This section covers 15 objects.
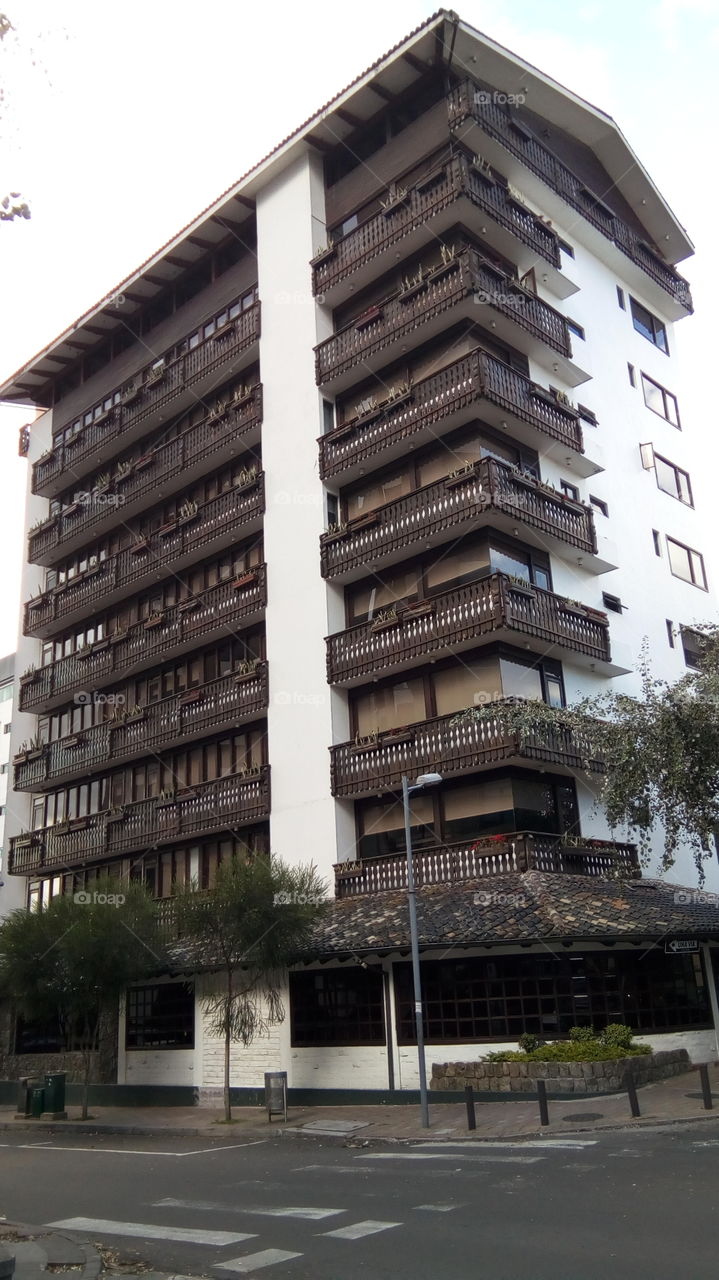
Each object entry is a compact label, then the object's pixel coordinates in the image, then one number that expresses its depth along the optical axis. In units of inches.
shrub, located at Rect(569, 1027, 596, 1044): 881.5
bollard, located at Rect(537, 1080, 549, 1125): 716.0
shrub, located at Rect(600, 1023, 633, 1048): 874.8
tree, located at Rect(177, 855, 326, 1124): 978.1
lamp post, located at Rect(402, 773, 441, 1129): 791.1
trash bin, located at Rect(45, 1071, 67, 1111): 1147.3
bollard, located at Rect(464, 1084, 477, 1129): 737.0
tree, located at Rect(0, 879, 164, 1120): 1117.1
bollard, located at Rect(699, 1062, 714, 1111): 708.0
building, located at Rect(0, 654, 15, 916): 2124.5
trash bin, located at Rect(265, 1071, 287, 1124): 940.0
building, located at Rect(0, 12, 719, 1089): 992.9
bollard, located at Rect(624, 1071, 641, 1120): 705.0
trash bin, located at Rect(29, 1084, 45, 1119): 1153.4
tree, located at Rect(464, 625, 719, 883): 791.1
